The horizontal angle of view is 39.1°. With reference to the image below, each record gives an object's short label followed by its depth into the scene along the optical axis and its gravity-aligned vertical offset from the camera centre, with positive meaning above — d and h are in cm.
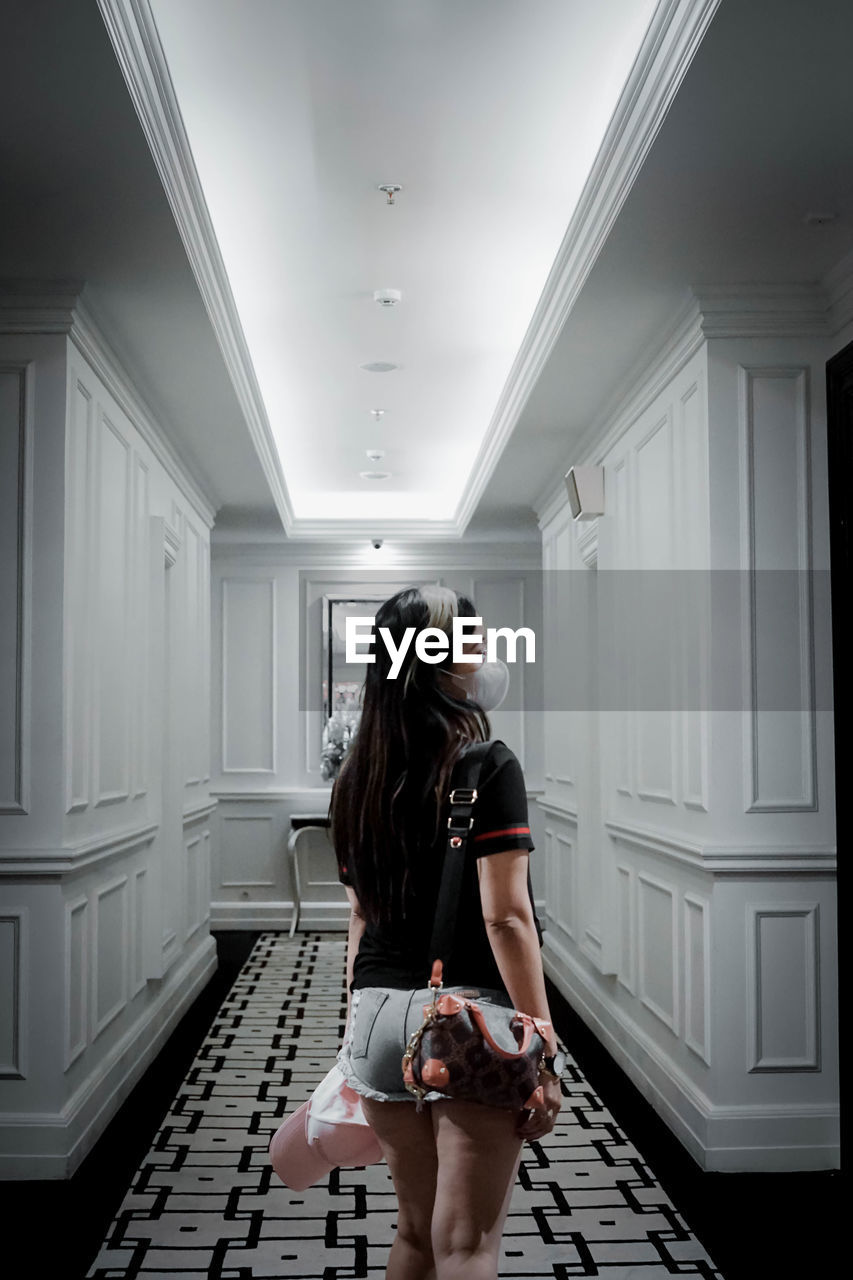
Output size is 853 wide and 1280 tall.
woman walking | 154 -32
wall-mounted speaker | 497 +81
